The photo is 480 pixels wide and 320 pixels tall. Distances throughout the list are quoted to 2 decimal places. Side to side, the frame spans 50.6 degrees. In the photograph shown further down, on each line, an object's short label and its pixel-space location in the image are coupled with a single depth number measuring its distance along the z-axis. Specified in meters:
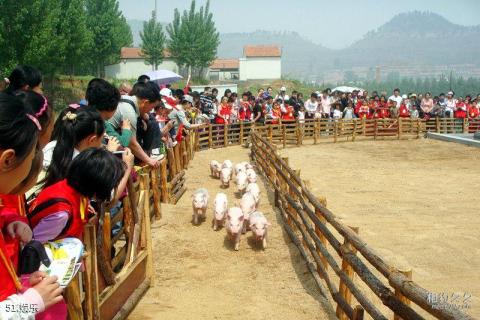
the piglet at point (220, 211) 7.40
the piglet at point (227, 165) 11.00
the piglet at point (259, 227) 6.64
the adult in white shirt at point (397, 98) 22.60
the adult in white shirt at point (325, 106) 21.20
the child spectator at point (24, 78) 4.72
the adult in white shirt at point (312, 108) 20.89
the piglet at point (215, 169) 11.72
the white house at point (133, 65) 63.52
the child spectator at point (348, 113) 21.25
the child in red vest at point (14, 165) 1.79
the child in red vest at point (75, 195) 2.69
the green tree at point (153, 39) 57.94
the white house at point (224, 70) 76.06
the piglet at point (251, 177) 10.34
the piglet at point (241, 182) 9.88
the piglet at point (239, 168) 10.58
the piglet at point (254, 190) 8.55
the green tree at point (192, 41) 60.94
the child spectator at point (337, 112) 21.19
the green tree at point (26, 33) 24.30
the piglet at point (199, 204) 7.65
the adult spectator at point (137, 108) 5.26
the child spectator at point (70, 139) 3.27
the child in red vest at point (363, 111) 21.48
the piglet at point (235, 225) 6.65
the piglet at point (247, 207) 7.34
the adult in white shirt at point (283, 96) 20.58
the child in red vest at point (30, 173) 2.02
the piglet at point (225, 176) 10.66
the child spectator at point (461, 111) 22.02
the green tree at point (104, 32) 45.59
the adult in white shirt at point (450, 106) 22.59
